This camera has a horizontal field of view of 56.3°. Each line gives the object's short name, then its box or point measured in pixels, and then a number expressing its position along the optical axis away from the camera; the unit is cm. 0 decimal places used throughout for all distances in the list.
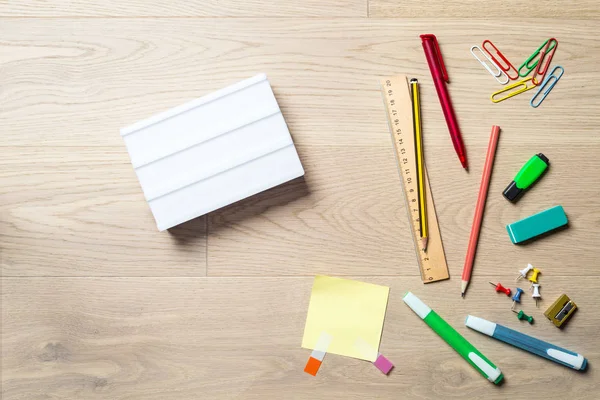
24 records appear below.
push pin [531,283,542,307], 94
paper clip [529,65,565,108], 97
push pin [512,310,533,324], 95
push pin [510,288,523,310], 95
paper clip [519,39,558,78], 97
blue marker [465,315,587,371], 94
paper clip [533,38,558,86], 97
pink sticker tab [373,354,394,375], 94
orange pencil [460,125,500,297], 95
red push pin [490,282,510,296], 95
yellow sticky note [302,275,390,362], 95
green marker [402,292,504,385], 94
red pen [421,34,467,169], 95
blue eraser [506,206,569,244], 95
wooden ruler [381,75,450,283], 95
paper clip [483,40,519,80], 97
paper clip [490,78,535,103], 97
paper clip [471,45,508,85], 97
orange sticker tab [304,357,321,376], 95
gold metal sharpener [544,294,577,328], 94
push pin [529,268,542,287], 95
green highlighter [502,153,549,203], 95
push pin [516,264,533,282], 95
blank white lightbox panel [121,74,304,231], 93
